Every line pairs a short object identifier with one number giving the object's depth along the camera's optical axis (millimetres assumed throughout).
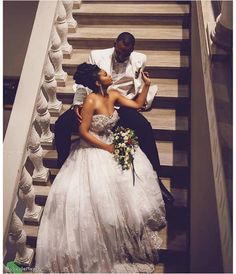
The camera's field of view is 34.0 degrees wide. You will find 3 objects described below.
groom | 3791
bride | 3283
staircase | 3830
